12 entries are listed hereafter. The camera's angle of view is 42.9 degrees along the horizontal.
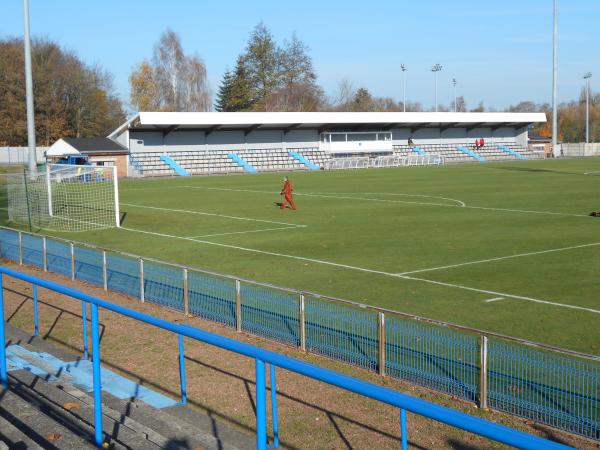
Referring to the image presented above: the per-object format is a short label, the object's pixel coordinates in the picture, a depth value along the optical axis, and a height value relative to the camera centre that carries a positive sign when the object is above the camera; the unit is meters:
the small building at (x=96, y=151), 61.06 +0.09
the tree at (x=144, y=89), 116.31 +9.39
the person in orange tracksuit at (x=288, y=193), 34.31 -2.02
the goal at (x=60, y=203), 30.53 -2.23
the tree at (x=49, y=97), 84.25 +6.41
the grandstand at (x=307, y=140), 68.94 +0.78
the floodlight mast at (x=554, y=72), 76.38 +7.28
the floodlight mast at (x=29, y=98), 32.19 +2.31
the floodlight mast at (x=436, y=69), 119.00 +11.82
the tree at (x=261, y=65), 114.06 +12.44
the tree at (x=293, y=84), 114.94 +9.65
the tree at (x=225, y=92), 114.50 +8.63
